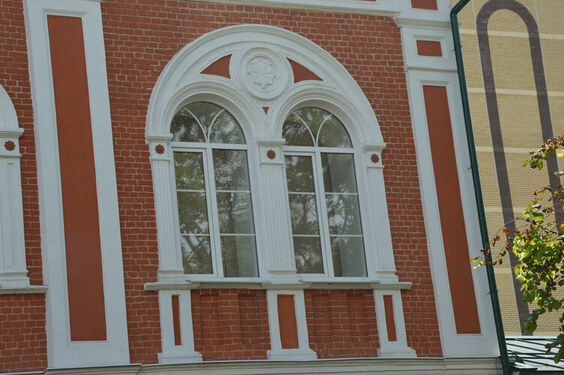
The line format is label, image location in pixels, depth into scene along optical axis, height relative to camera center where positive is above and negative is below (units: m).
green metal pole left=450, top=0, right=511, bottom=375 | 14.16 +2.23
